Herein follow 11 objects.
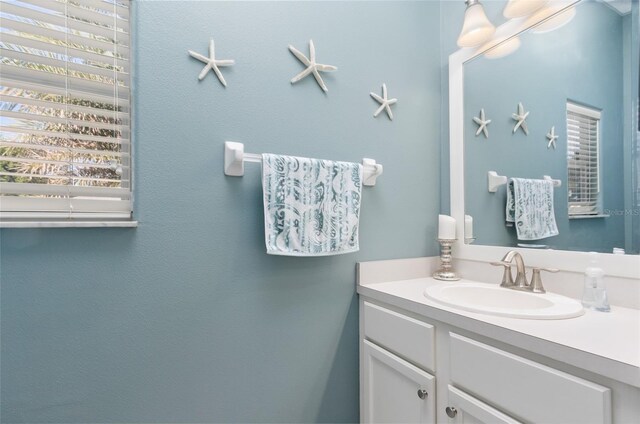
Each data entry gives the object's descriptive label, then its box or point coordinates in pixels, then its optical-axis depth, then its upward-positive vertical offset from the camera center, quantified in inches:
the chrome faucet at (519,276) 43.5 -9.0
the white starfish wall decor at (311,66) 47.8 +22.9
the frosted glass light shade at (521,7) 46.2 +30.9
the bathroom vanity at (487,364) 25.1 -15.0
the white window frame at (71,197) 33.6 +1.9
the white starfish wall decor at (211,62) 41.2 +20.2
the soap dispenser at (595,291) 36.3 -9.2
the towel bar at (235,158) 40.8 +7.4
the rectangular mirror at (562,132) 39.4 +12.1
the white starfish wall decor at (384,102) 55.1 +19.7
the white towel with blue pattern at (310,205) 42.2 +1.3
